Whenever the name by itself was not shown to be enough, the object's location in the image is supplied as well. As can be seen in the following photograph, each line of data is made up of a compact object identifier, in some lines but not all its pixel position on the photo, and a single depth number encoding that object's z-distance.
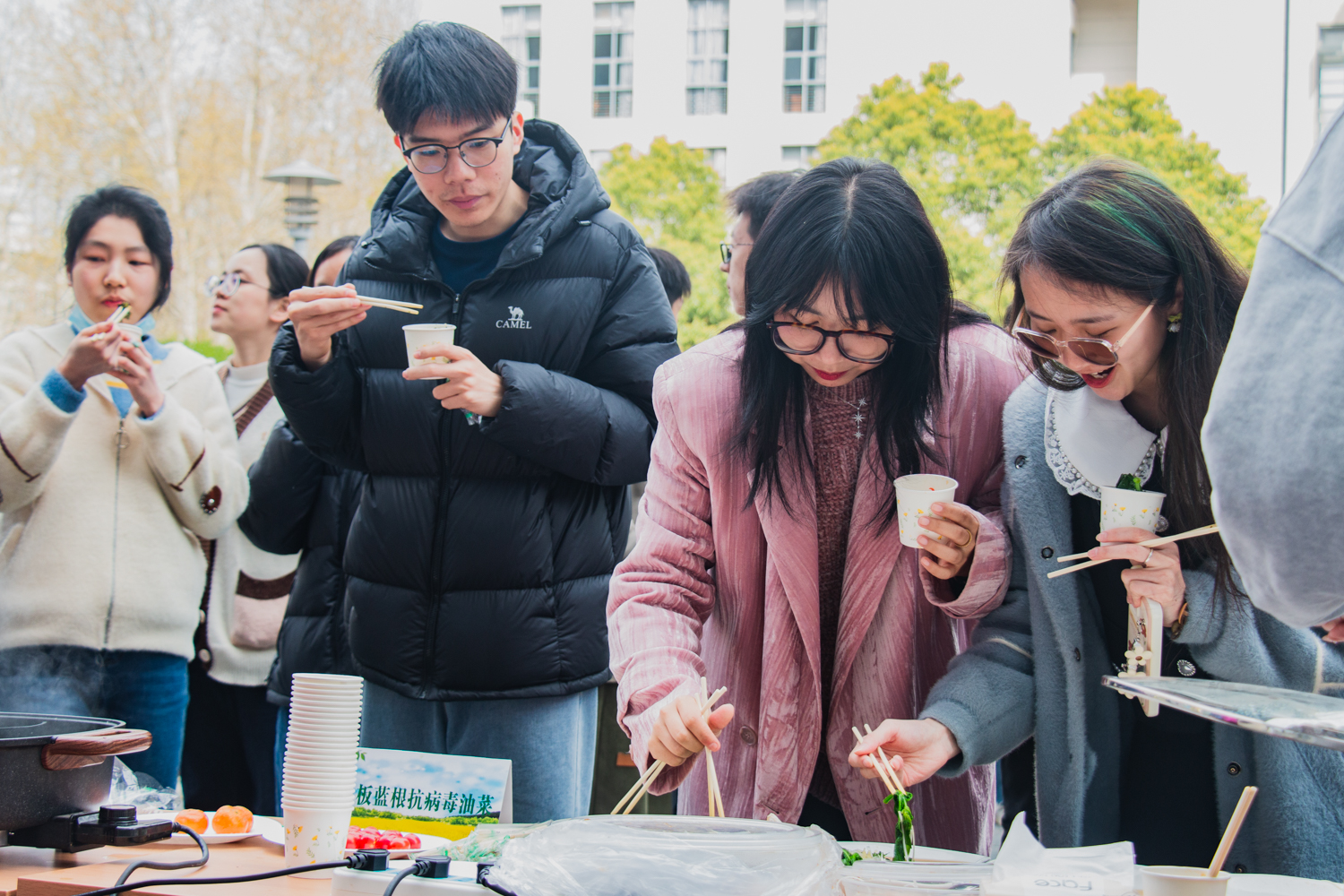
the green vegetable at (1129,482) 1.49
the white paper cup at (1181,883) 1.06
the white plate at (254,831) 1.55
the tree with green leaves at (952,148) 13.72
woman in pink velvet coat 1.52
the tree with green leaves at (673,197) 14.72
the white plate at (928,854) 1.31
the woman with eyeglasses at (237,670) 2.92
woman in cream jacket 2.42
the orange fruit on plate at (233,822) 1.58
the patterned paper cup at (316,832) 1.40
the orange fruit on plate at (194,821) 1.59
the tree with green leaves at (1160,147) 12.32
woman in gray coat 1.43
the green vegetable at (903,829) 1.29
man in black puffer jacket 1.99
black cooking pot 1.42
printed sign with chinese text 1.53
